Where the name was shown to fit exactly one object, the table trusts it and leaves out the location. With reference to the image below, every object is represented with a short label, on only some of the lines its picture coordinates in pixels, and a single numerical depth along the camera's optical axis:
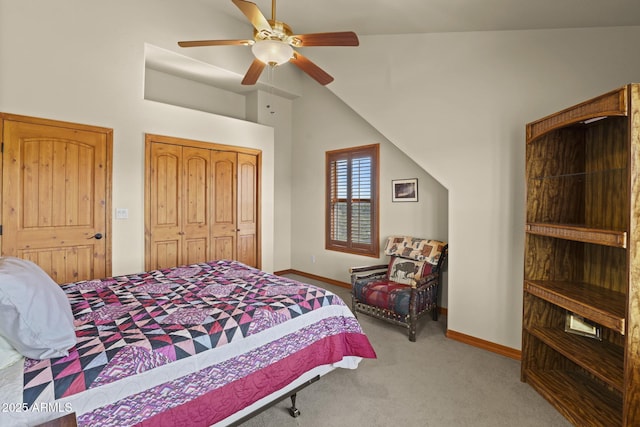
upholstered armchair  3.22
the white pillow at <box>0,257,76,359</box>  1.26
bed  1.24
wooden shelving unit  1.64
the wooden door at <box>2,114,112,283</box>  2.82
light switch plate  3.43
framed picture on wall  4.21
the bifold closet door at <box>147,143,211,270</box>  3.73
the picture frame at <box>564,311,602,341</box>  2.20
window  4.75
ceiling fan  2.16
